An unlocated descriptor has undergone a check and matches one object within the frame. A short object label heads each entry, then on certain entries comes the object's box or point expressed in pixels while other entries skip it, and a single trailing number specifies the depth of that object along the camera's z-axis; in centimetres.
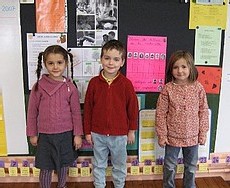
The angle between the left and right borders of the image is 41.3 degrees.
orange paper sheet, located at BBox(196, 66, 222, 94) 209
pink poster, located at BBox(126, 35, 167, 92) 201
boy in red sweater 180
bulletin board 194
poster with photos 194
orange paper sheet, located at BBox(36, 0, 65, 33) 192
